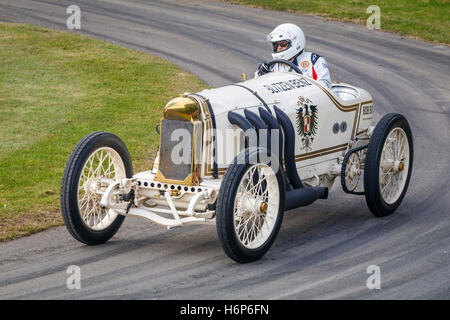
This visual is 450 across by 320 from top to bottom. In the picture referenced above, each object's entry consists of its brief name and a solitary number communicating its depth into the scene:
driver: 17.00
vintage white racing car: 13.42
